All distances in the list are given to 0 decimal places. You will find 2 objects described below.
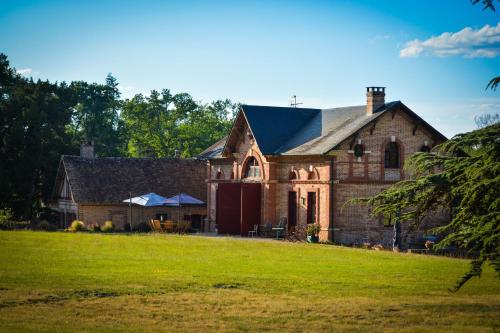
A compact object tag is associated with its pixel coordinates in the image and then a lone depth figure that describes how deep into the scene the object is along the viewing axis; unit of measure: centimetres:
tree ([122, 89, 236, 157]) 9000
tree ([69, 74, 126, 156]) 9100
